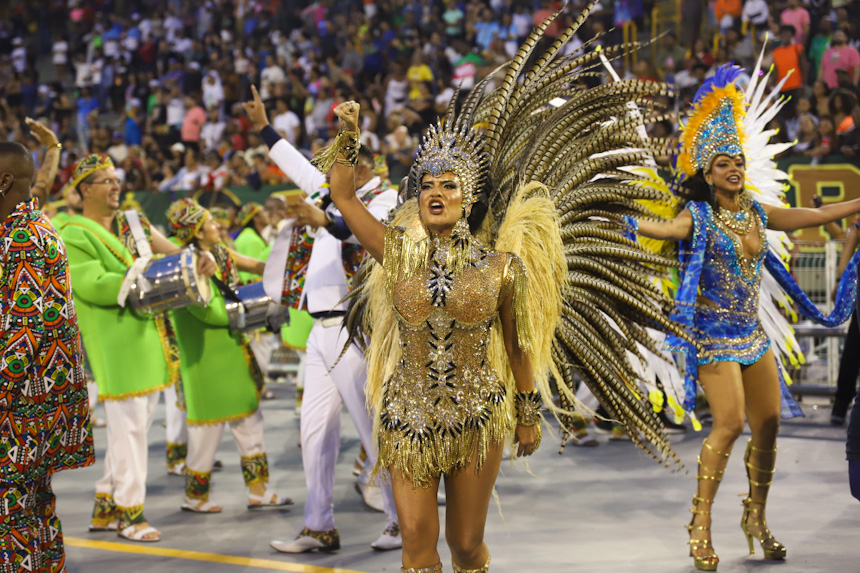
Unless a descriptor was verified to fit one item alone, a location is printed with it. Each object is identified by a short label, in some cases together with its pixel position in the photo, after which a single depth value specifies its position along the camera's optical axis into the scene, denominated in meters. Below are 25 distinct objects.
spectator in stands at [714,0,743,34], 12.66
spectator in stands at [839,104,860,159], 9.74
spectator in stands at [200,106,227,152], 16.48
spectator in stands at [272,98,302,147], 14.95
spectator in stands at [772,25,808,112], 11.17
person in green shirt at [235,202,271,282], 8.93
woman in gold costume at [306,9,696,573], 3.38
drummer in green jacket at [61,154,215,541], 5.38
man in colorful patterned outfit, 3.77
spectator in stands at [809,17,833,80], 11.52
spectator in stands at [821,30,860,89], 10.95
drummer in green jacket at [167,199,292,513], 5.95
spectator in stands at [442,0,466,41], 15.39
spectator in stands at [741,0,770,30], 12.32
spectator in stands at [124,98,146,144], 18.17
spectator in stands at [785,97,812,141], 10.45
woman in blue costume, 4.64
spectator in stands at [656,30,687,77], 12.74
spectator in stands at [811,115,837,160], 9.66
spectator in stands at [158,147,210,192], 14.93
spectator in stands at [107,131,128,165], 16.98
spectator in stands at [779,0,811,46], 11.70
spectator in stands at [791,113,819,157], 10.10
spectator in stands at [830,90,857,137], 10.13
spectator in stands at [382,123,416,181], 11.87
